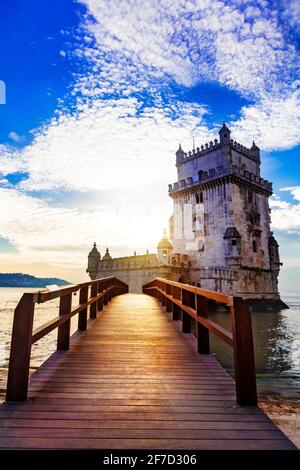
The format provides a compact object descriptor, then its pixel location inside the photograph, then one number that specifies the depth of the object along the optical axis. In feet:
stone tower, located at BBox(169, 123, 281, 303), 92.43
